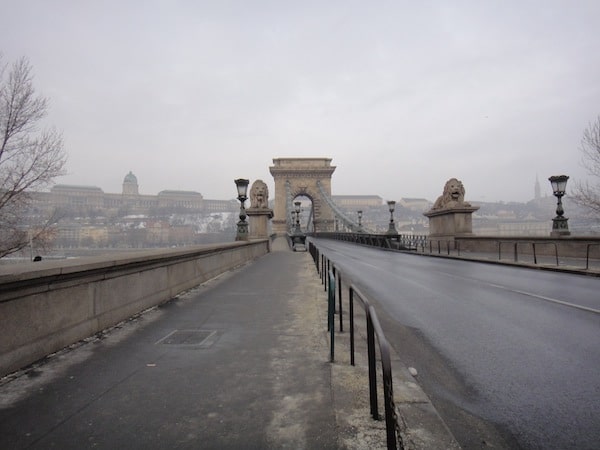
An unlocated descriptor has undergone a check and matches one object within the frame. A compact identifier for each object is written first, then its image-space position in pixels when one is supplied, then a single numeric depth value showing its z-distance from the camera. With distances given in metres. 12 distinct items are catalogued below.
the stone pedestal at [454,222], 24.44
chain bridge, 94.00
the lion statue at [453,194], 24.72
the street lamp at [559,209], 18.33
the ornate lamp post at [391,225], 31.72
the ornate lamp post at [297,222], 48.21
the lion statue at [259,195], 27.11
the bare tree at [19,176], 20.88
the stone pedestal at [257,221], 27.00
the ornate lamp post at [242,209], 19.05
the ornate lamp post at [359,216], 48.68
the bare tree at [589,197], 23.78
